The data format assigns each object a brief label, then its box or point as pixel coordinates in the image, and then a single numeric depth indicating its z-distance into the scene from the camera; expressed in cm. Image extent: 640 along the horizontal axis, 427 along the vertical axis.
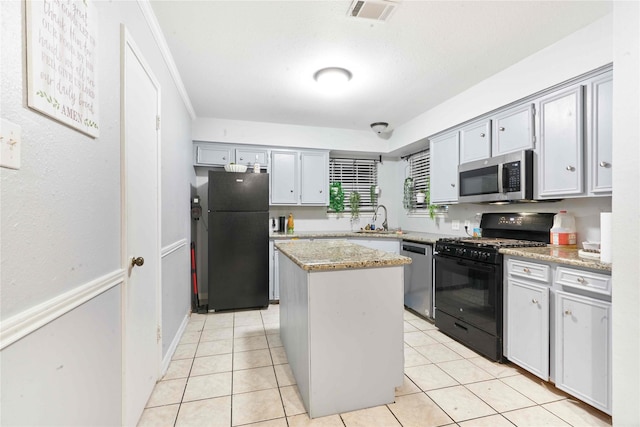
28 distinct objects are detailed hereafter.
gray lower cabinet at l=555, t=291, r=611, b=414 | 173
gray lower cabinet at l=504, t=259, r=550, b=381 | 207
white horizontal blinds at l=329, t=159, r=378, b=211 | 493
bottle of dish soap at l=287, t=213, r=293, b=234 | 453
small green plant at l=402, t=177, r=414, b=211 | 463
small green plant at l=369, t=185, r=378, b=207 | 501
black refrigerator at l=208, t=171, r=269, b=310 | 364
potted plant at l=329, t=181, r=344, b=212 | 481
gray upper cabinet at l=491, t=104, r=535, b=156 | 250
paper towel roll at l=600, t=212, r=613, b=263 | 175
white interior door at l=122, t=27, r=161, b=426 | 156
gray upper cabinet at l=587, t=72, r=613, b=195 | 198
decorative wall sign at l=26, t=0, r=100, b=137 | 87
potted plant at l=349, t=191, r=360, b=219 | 488
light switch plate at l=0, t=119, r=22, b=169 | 74
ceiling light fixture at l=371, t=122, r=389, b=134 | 421
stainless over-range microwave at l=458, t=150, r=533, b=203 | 250
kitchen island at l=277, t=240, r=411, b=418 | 175
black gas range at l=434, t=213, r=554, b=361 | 241
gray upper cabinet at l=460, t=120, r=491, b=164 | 292
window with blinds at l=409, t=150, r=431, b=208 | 430
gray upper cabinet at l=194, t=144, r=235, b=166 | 401
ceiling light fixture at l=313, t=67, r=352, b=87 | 270
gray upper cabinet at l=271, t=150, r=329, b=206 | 429
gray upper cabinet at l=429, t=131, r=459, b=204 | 337
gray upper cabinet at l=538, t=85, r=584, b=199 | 214
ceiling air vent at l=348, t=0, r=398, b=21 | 184
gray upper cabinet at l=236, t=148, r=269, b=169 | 415
